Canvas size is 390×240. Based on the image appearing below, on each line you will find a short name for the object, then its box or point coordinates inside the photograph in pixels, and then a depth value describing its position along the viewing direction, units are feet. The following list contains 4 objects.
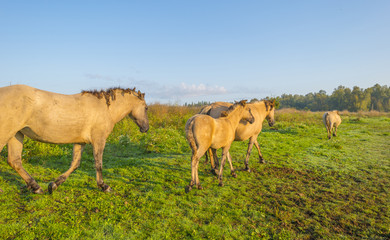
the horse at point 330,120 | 48.96
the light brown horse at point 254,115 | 22.88
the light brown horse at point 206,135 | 16.84
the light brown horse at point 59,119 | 12.51
